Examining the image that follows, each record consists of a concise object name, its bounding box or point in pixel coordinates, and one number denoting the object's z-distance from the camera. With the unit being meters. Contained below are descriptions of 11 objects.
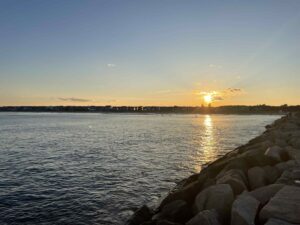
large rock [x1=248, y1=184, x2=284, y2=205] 6.24
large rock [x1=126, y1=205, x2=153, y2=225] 7.97
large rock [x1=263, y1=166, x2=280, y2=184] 7.94
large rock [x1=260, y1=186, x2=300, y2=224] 5.19
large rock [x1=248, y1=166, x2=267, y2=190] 7.86
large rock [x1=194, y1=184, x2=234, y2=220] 6.37
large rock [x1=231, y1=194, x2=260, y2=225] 5.46
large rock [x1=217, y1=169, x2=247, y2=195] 7.24
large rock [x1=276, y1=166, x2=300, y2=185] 6.91
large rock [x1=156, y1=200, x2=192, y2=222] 7.05
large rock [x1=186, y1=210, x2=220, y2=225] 5.78
